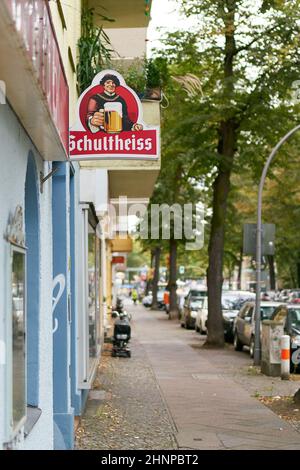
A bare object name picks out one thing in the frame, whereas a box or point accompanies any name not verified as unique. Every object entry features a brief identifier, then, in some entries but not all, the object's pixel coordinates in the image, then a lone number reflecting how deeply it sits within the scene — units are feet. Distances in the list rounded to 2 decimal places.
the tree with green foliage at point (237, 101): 63.77
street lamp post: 63.05
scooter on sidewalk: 66.75
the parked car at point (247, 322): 74.64
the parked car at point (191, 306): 116.88
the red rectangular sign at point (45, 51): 13.70
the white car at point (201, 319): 102.45
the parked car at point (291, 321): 59.11
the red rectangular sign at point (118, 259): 153.37
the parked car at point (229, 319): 92.89
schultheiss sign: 25.93
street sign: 65.57
